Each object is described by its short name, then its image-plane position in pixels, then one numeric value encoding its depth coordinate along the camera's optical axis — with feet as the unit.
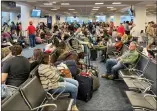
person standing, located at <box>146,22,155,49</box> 29.06
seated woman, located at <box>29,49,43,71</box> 10.30
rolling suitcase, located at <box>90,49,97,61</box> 24.43
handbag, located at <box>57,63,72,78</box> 11.09
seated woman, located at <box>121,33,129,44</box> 22.31
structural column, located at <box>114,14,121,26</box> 66.50
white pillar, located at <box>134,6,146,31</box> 42.46
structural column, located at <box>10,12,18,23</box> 78.08
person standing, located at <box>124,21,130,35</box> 38.73
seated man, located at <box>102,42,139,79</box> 14.20
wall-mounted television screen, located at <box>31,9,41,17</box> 41.53
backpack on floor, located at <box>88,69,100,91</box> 13.27
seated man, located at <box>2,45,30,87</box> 9.20
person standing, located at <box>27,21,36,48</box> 33.52
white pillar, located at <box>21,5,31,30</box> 40.47
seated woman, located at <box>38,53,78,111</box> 9.31
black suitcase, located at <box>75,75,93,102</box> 11.44
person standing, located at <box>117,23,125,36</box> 31.15
